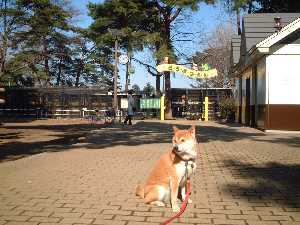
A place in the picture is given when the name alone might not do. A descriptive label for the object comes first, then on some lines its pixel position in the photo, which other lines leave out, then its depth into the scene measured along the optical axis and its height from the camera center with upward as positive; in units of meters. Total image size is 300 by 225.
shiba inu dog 3.55 -0.84
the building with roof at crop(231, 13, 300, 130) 12.40 +1.20
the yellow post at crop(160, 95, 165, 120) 22.25 -0.19
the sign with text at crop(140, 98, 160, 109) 23.49 +0.21
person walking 16.22 -0.07
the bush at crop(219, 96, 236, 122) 20.56 -0.21
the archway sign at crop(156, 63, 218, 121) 22.04 +2.72
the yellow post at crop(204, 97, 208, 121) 21.61 -0.21
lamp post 19.64 +3.32
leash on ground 3.43 -1.31
